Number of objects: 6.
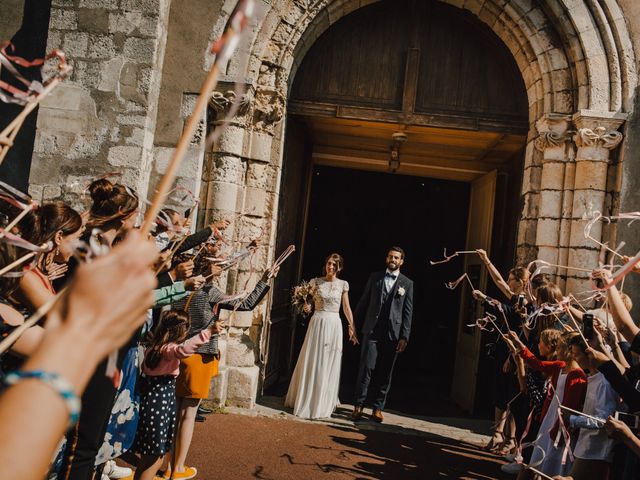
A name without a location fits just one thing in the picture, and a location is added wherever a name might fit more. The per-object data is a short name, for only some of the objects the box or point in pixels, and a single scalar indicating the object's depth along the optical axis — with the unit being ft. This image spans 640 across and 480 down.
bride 21.98
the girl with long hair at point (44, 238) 7.57
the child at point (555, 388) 12.44
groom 22.49
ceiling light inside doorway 27.50
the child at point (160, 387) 12.03
